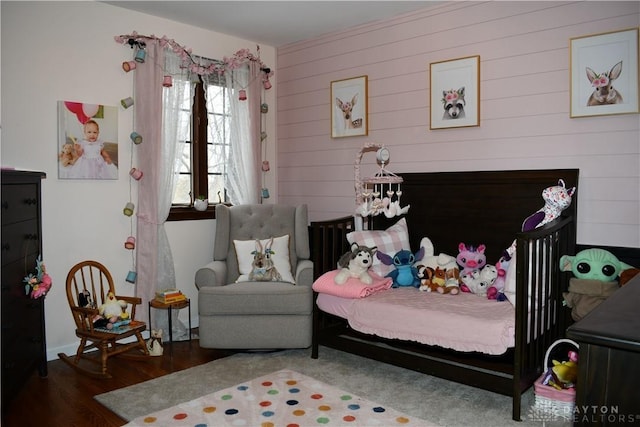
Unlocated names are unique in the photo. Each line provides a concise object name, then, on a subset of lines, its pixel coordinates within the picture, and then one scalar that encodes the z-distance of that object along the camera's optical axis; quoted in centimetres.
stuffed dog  321
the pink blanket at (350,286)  314
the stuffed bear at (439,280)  315
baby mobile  345
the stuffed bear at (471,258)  329
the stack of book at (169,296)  365
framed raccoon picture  352
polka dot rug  249
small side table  364
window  415
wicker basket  246
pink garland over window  375
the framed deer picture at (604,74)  291
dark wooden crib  256
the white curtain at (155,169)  382
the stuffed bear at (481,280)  307
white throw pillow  379
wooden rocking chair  315
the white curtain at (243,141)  442
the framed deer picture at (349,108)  416
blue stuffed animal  337
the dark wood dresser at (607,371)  86
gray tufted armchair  341
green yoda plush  271
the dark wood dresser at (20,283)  248
